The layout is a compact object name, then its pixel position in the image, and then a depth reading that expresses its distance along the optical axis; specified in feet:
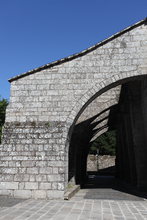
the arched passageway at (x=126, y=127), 29.40
